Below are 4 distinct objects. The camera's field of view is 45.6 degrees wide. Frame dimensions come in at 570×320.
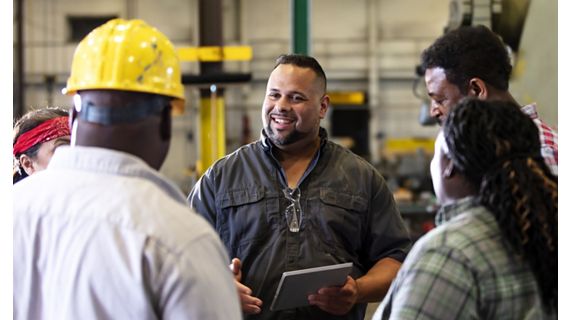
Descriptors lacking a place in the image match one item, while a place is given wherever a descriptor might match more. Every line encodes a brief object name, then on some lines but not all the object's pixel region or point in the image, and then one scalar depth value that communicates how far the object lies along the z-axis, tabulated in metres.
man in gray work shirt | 2.51
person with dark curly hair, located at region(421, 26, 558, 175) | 2.32
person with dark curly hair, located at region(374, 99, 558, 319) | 1.40
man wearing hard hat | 1.19
